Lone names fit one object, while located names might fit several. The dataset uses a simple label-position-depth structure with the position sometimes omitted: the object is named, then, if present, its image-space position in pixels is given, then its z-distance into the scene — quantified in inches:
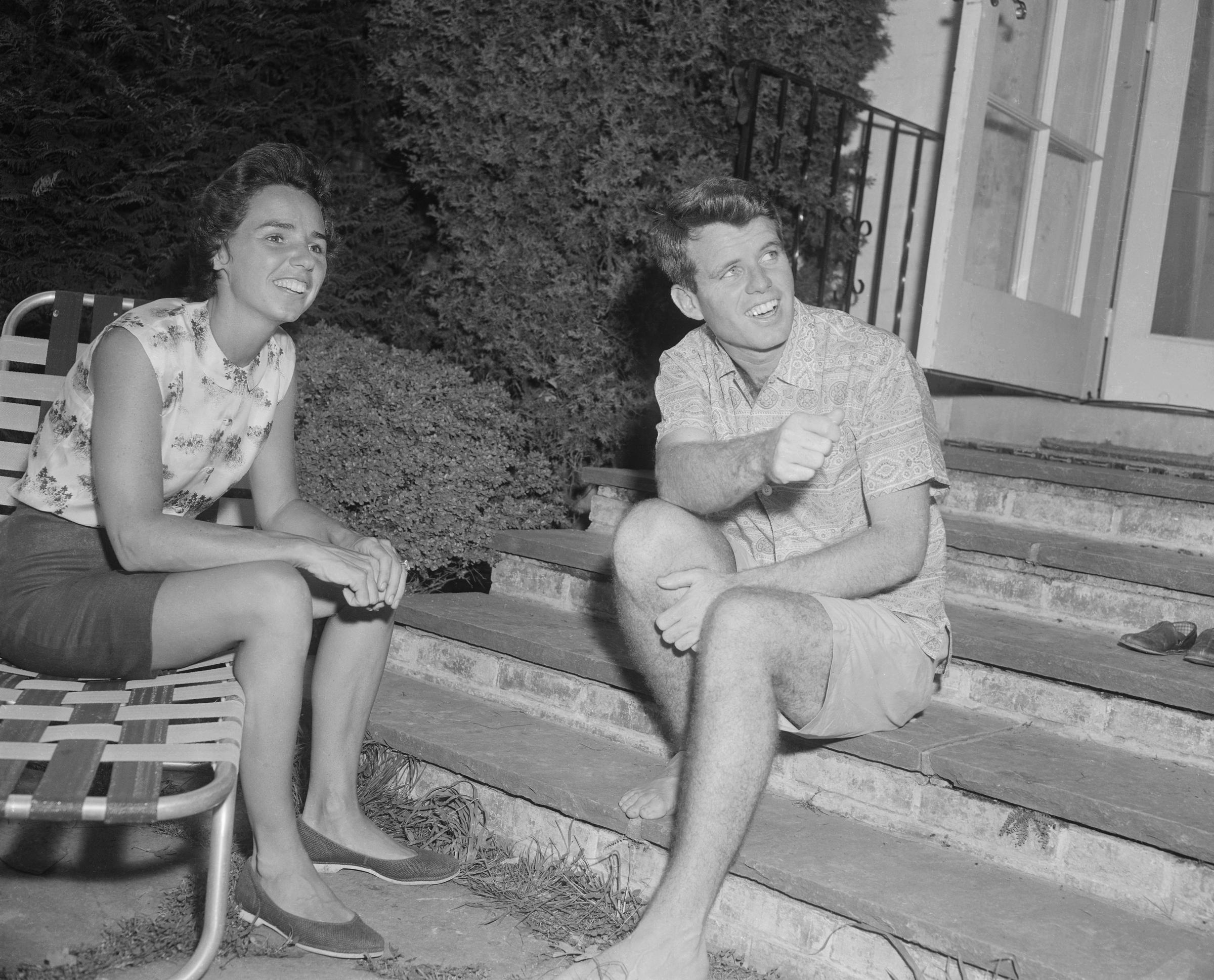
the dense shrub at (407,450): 130.6
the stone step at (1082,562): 100.9
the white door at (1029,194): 136.1
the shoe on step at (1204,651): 88.4
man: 69.2
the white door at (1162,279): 169.9
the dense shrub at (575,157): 141.9
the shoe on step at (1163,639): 92.4
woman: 72.8
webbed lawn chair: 56.0
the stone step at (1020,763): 71.4
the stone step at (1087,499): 113.6
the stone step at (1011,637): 83.9
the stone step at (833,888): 65.8
